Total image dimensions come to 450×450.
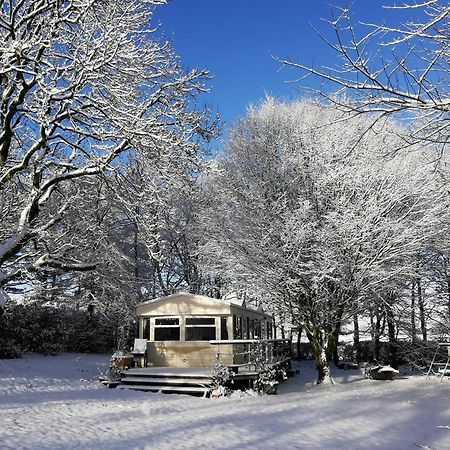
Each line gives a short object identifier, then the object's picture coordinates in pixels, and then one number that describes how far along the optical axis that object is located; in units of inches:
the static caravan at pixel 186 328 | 668.1
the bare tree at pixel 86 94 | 394.0
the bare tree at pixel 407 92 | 147.4
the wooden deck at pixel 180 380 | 546.0
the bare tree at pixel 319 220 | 638.5
